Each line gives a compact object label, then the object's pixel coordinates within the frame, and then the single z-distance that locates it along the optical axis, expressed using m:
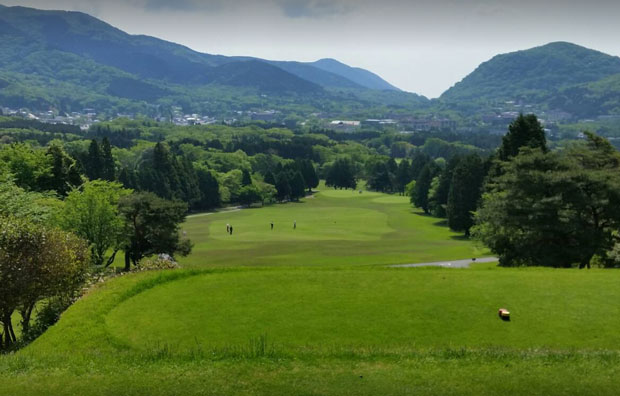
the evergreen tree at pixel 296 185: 149.12
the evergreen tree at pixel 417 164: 168.12
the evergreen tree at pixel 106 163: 109.00
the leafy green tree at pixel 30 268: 21.80
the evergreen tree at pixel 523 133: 63.34
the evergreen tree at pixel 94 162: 107.56
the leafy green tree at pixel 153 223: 51.69
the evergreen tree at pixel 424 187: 117.12
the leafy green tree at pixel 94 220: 48.03
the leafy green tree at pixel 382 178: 176.62
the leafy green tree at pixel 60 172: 71.75
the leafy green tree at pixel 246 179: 145.00
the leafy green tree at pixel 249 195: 139.25
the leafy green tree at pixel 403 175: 171.12
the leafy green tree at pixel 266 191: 140.18
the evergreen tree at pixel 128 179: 110.56
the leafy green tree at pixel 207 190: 128.75
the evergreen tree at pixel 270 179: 149.00
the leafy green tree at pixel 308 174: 166.62
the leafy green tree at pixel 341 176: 184.00
